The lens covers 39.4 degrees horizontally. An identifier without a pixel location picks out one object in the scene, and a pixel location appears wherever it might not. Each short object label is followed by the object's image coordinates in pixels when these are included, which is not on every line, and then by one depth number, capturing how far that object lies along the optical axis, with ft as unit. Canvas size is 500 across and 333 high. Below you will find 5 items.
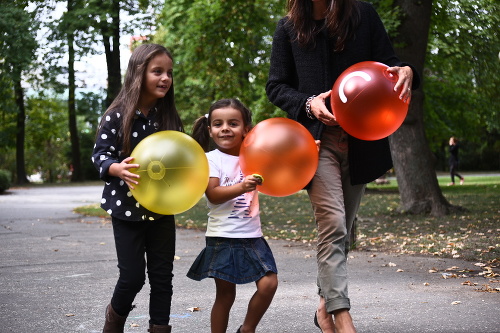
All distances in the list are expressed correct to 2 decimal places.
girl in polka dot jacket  12.35
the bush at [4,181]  90.36
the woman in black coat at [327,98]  12.05
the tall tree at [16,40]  44.73
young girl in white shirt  11.94
